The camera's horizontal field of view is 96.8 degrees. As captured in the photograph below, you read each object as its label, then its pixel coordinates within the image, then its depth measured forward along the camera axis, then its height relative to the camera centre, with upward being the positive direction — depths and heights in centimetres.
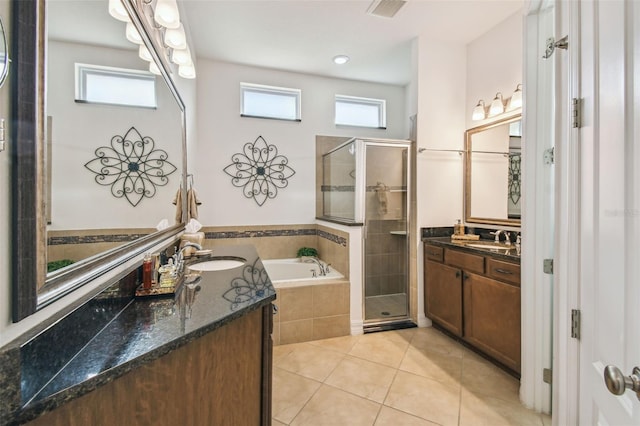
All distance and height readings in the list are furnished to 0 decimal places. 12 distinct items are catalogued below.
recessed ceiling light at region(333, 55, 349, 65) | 319 +176
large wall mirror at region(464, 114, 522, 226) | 246 +39
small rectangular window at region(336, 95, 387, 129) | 380 +140
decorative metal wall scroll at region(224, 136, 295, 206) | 342 +53
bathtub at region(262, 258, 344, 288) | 332 -65
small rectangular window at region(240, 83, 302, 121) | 347 +140
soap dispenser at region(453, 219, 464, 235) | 276 -14
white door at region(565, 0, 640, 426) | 60 +3
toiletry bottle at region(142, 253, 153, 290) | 114 -24
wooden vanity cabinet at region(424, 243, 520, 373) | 192 -67
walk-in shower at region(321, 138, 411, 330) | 286 -3
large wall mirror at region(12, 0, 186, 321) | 56 +17
